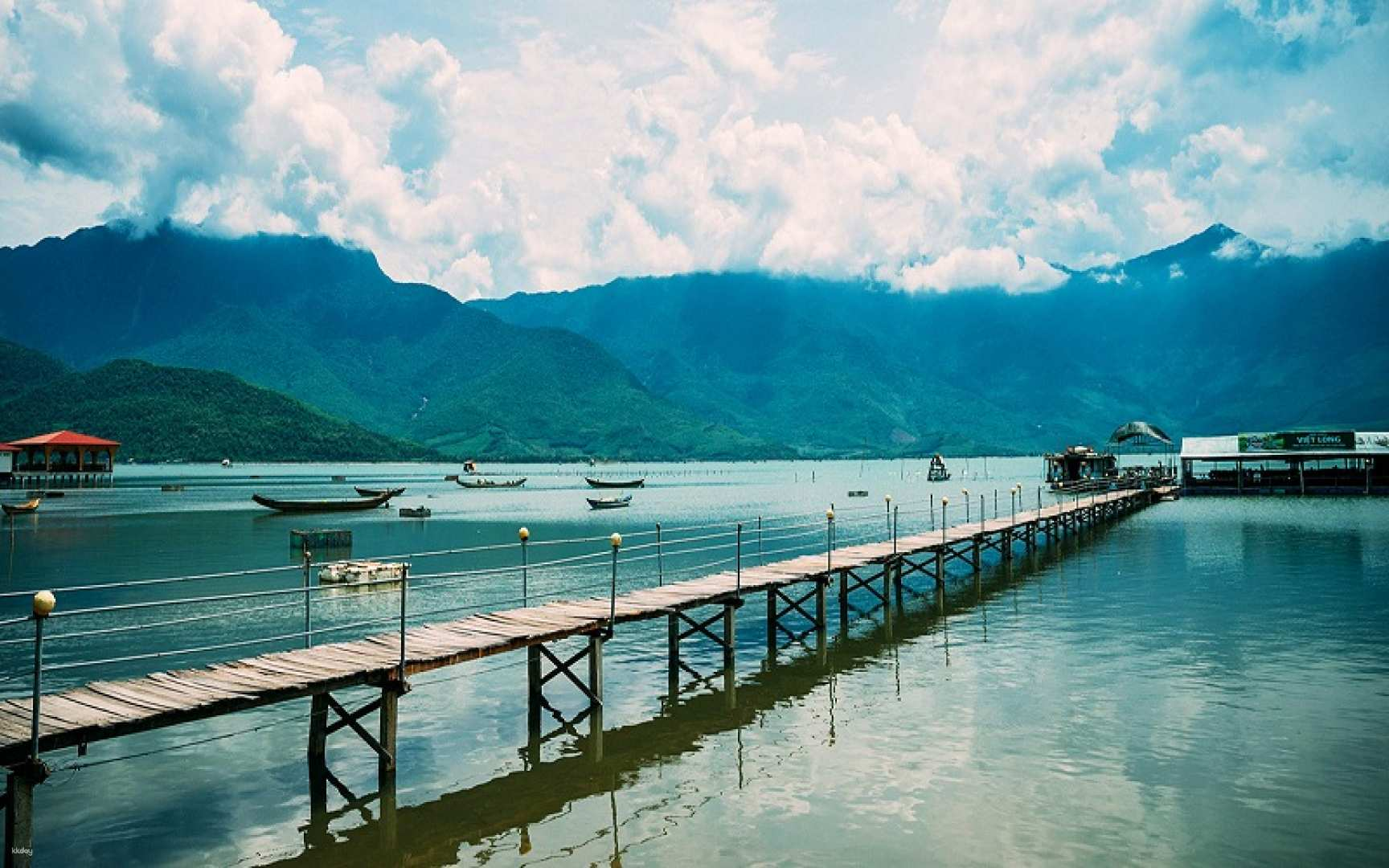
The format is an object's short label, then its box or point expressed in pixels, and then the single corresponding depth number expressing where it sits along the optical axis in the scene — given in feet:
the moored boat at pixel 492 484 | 467.64
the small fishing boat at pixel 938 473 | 587.27
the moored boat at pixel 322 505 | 281.74
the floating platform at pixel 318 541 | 172.08
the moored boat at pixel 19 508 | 258.57
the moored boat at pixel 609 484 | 400.59
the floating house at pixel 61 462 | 415.23
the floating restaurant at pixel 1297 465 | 277.85
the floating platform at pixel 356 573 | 119.96
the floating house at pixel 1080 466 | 326.65
